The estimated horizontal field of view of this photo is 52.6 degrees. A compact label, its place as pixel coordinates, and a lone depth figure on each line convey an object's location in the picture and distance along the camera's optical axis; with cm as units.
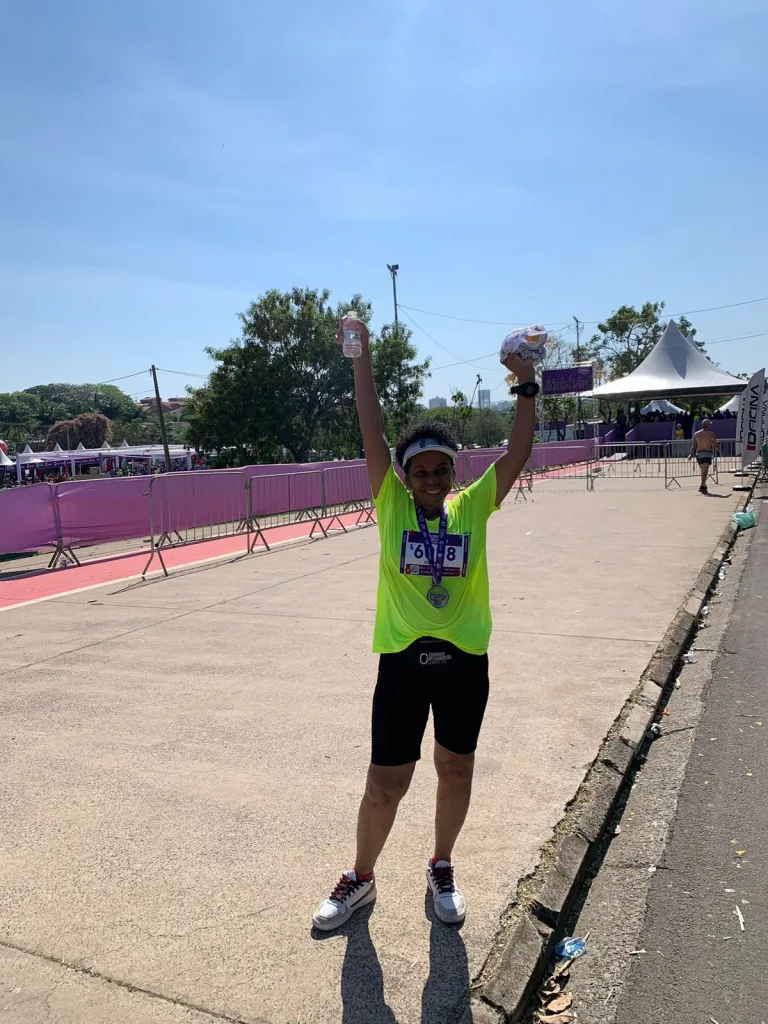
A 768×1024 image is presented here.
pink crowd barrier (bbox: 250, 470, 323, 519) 1762
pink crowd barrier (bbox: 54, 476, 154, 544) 1347
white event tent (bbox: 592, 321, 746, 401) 4119
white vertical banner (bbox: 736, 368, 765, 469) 1942
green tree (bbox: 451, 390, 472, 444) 5312
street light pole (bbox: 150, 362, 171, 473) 5268
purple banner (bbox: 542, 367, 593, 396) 4875
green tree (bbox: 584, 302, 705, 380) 7062
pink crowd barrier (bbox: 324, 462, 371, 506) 1909
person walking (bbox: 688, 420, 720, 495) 2019
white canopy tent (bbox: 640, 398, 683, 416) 4869
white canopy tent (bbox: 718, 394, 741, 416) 4654
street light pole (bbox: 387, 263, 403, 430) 4714
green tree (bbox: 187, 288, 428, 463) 3338
